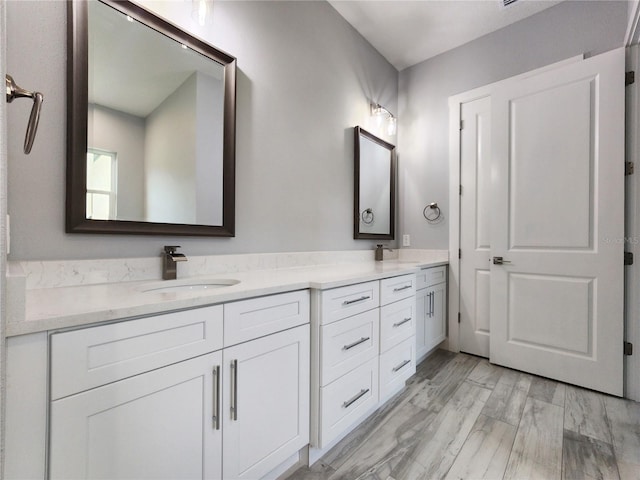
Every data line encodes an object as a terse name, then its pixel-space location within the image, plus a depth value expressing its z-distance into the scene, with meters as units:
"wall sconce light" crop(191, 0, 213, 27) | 1.35
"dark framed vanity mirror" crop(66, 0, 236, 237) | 1.11
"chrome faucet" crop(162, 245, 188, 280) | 1.29
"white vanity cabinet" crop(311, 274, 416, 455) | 1.28
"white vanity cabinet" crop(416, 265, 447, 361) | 2.28
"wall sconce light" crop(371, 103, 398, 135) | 2.68
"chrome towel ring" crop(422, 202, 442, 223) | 2.77
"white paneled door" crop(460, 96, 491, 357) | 2.51
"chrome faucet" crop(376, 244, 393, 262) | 2.62
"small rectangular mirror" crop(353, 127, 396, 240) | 2.47
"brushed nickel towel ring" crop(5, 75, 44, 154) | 0.72
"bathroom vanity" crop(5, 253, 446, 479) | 0.67
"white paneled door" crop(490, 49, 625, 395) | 1.90
